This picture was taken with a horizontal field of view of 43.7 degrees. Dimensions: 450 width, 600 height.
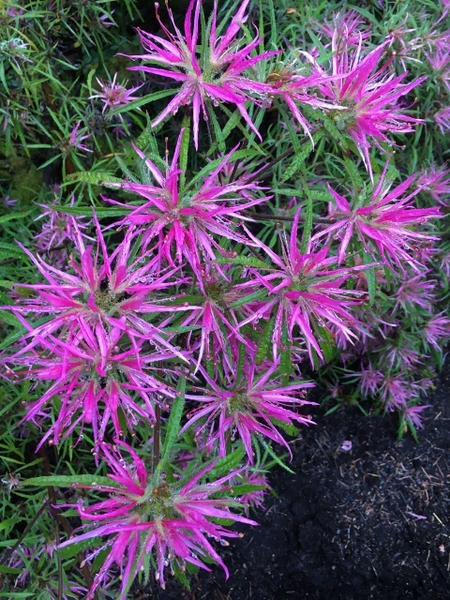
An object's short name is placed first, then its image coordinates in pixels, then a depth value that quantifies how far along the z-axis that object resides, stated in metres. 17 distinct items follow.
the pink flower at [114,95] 0.40
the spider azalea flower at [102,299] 0.24
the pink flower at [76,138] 0.42
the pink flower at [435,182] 0.47
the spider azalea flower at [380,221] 0.28
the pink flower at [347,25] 0.38
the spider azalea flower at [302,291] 0.27
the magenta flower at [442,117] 0.48
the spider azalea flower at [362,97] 0.27
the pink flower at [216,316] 0.29
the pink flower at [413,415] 0.54
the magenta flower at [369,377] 0.53
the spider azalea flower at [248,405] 0.30
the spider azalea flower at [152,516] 0.23
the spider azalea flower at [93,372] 0.23
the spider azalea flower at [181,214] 0.25
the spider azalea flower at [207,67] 0.26
